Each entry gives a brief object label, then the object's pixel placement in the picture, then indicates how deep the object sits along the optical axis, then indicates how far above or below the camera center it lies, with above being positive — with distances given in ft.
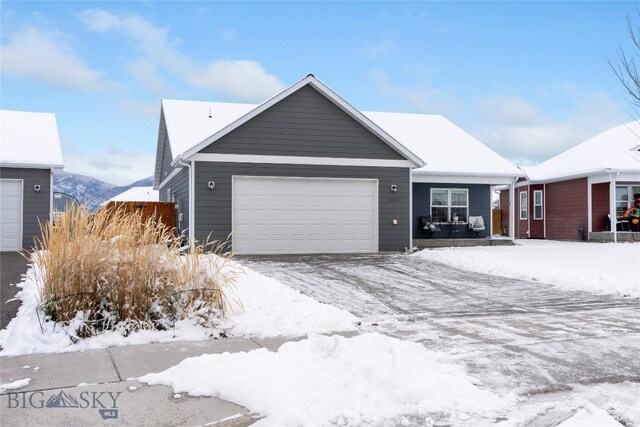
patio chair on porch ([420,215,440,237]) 63.52 -0.82
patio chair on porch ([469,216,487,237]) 65.57 -0.62
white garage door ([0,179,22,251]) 56.85 +0.69
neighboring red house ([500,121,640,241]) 71.92 +3.91
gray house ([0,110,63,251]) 56.95 +3.16
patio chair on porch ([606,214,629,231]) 73.51 -1.07
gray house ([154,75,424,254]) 48.85 +3.76
